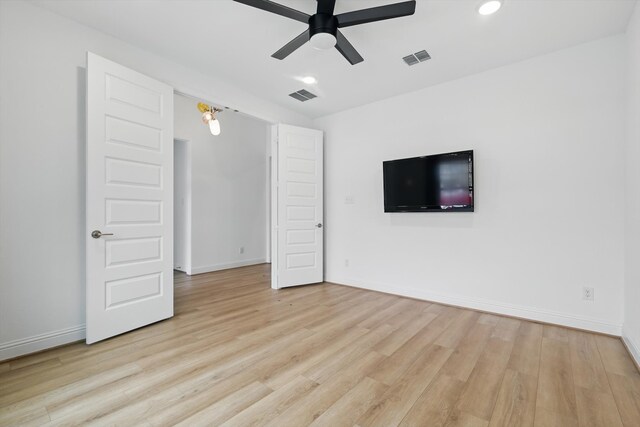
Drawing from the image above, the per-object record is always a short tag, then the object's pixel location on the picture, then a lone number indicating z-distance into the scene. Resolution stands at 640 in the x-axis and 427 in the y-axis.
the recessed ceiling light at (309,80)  3.54
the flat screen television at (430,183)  3.36
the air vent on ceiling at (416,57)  2.97
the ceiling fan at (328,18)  2.01
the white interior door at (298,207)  4.35
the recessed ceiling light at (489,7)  2.24
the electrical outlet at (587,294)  2.76
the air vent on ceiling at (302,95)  3.96
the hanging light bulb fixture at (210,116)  4.17
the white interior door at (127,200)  2.50
